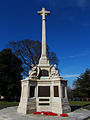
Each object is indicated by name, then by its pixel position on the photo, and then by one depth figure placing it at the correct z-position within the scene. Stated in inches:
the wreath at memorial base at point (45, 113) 408.9
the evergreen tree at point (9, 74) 1086.3
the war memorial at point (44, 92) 450.6
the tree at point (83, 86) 1306.6
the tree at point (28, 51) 1128.7
